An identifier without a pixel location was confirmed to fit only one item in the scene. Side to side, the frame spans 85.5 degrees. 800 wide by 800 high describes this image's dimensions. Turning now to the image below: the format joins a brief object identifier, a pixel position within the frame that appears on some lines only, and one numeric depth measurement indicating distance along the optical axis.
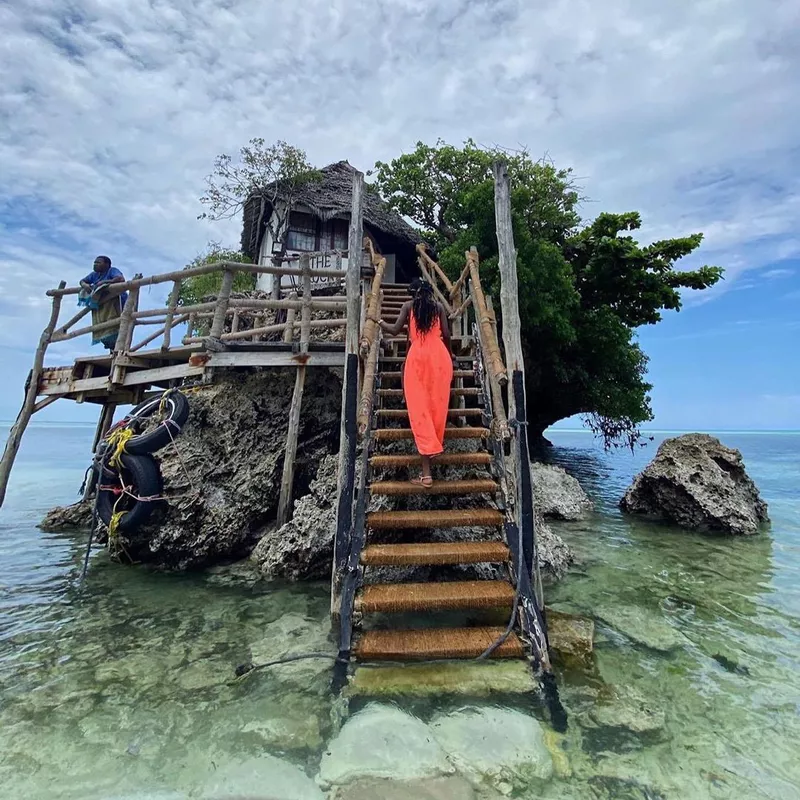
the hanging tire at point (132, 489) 5.86
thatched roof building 14.10
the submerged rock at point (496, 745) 2.50
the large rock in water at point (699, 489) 8.09
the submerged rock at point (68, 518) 9.00
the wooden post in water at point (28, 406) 7.48
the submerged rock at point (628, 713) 2.92
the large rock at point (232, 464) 6.26
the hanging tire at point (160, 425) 5.95
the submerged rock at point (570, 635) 3.74
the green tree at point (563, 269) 10.37
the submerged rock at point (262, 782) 2.41
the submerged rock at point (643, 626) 4.08
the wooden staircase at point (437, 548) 3.34
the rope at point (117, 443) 5.88
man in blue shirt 7.30
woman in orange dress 4.39
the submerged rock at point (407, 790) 2.31
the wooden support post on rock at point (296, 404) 6.55
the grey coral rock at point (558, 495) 8.79
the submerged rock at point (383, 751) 2.50
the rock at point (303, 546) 5.66
